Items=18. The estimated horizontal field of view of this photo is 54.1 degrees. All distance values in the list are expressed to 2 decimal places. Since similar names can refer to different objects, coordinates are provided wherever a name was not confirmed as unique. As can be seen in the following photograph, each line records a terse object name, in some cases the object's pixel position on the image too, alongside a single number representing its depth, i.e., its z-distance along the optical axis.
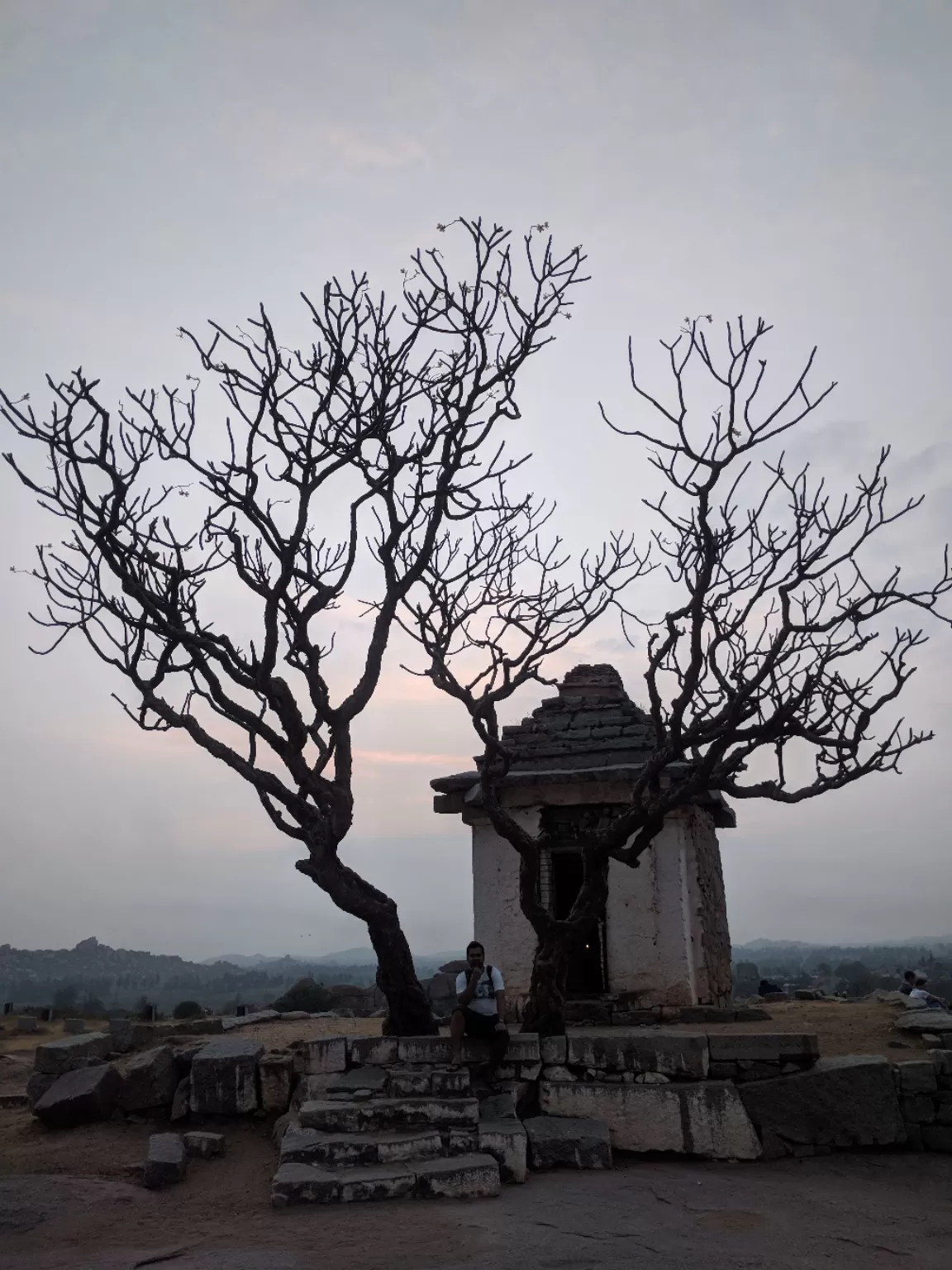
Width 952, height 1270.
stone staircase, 6.77
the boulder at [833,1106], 8.29
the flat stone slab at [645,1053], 8.62
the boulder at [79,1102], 9.55
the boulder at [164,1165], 7.74
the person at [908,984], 15.66
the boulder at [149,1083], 9.77
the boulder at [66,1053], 10.87
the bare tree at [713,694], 9.72
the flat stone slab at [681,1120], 8.24
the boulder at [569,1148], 7.73
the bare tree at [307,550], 9.84
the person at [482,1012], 8.69
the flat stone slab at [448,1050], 8.74
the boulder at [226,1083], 9.48
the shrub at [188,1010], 27.08
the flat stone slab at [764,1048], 8.59
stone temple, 12.62
